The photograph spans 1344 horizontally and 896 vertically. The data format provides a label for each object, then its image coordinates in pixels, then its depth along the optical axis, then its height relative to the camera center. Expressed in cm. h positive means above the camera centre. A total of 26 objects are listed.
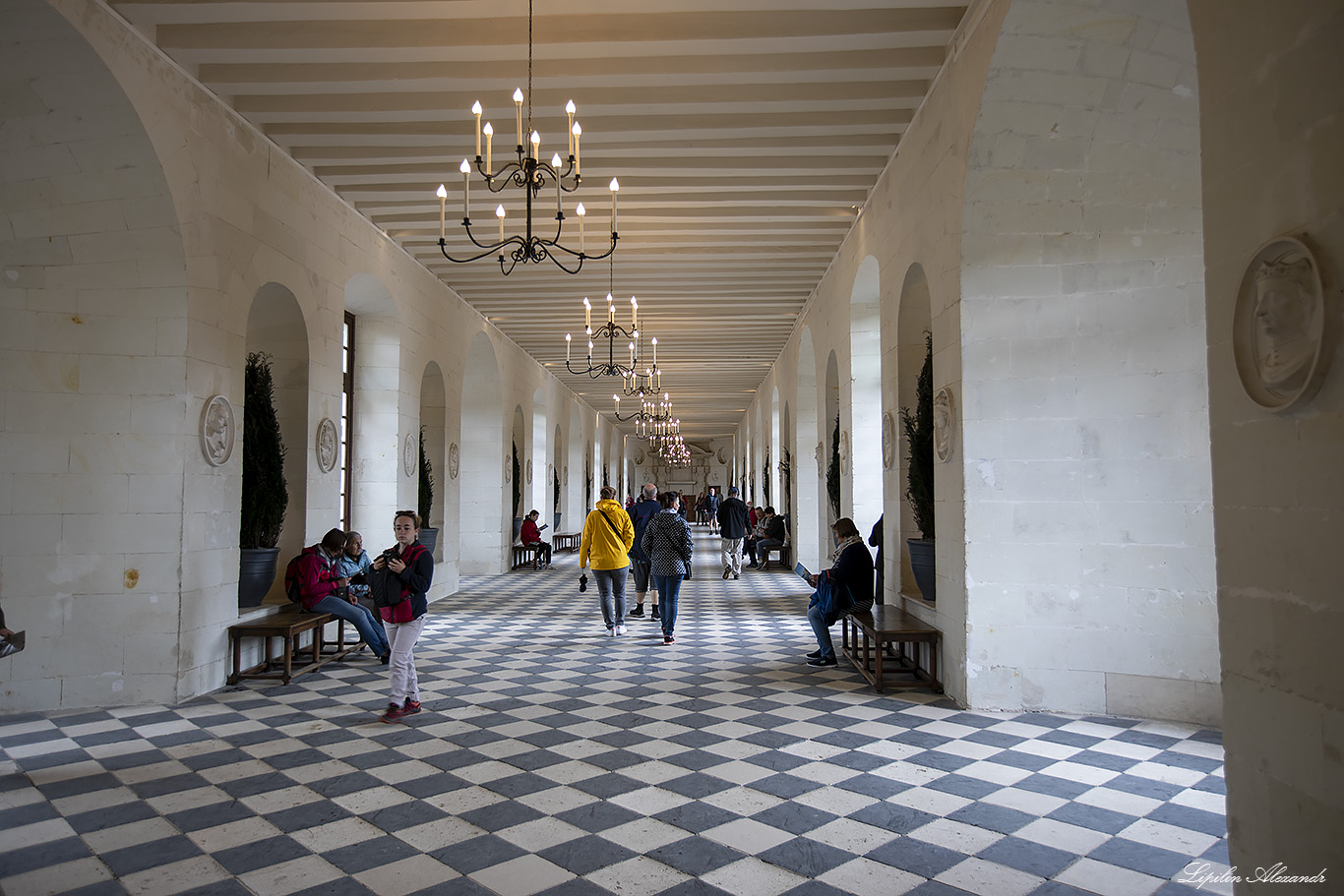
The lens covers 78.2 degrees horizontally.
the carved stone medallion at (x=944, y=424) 534 +40
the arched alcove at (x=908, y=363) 671 +100
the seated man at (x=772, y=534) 1430 -83
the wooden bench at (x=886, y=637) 545 -105
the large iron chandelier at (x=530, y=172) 425 +170
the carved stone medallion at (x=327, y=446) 738 +41
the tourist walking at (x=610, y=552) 770 -60
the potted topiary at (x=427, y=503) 985 -15
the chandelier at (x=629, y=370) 884 +174
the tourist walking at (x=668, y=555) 743 -61
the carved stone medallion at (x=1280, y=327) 208 +41
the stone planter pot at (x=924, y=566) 603 -60
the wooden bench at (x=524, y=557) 1480 -127
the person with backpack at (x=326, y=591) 638 -78
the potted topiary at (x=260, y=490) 636 +2
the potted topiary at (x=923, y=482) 608 +2
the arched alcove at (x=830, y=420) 1063 +86
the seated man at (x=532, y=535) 1445 -81
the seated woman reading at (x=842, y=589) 616 -77
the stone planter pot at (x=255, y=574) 627 -63
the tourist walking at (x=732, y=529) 1302 -68
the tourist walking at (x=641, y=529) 841 -45
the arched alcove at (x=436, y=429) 1081 +80
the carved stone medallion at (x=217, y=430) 553 +43
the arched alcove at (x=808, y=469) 1238 +26
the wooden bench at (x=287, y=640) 573 -110
